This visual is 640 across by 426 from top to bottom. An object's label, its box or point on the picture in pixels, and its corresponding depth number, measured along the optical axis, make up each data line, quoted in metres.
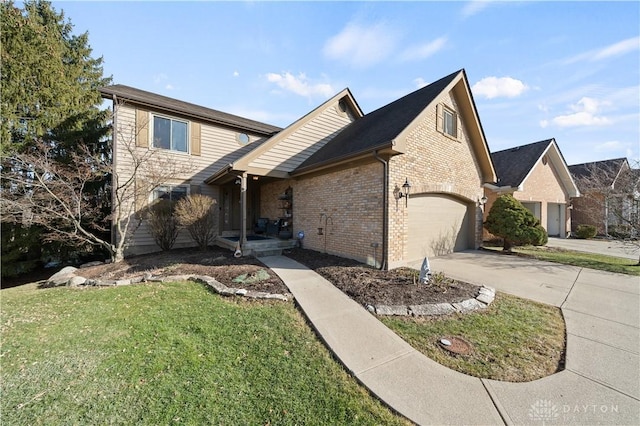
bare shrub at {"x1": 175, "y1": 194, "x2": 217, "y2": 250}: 9.21
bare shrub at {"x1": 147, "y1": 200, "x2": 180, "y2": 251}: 9.65
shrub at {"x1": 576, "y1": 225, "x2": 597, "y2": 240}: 16.08
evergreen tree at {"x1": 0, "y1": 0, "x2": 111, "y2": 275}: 8.82
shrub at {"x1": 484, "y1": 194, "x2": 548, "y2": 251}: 9.88
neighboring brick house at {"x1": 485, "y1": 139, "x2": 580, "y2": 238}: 13.97
